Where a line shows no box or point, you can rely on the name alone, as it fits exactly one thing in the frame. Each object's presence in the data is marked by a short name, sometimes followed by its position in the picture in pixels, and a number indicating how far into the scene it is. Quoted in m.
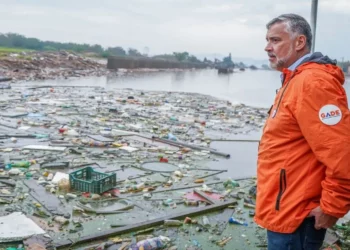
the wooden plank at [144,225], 4.39
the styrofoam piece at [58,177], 6.43
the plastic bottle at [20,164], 7.18
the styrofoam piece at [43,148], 8.58
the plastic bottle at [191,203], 5.87
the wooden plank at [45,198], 5.28
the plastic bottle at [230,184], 6.89
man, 2.08
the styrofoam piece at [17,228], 4.37
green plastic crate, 5.94
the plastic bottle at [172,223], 5.01
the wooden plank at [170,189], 6.34
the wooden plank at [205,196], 5.87
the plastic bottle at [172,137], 10.20
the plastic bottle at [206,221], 5.12
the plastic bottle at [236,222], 5.23
